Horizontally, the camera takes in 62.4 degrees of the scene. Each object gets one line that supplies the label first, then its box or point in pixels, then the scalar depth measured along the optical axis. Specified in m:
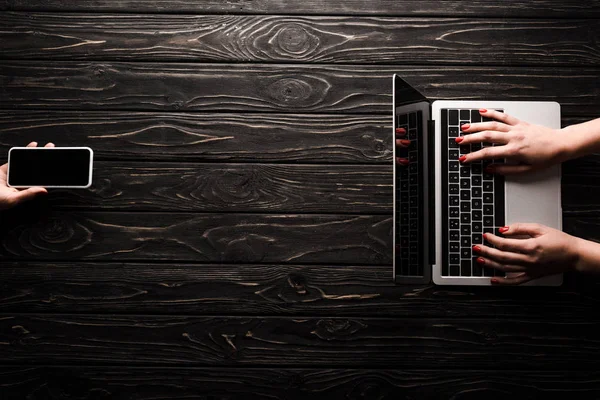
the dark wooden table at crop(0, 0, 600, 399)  1.20
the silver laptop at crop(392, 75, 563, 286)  1.15
